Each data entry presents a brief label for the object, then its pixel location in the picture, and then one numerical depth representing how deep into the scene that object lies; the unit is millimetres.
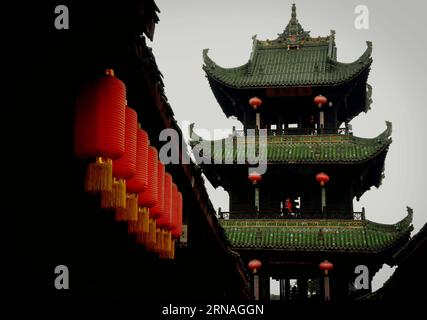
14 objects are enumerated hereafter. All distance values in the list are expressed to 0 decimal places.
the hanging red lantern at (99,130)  4449
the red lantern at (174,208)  6759
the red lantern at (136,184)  5180
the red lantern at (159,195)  6100
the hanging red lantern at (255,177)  21266
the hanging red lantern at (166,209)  6465
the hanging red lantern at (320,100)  22031
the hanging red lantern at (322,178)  20984
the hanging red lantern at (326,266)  20016
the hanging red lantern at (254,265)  20453
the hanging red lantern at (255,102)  22344
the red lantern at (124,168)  4637
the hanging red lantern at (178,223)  7036
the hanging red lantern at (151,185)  5699
